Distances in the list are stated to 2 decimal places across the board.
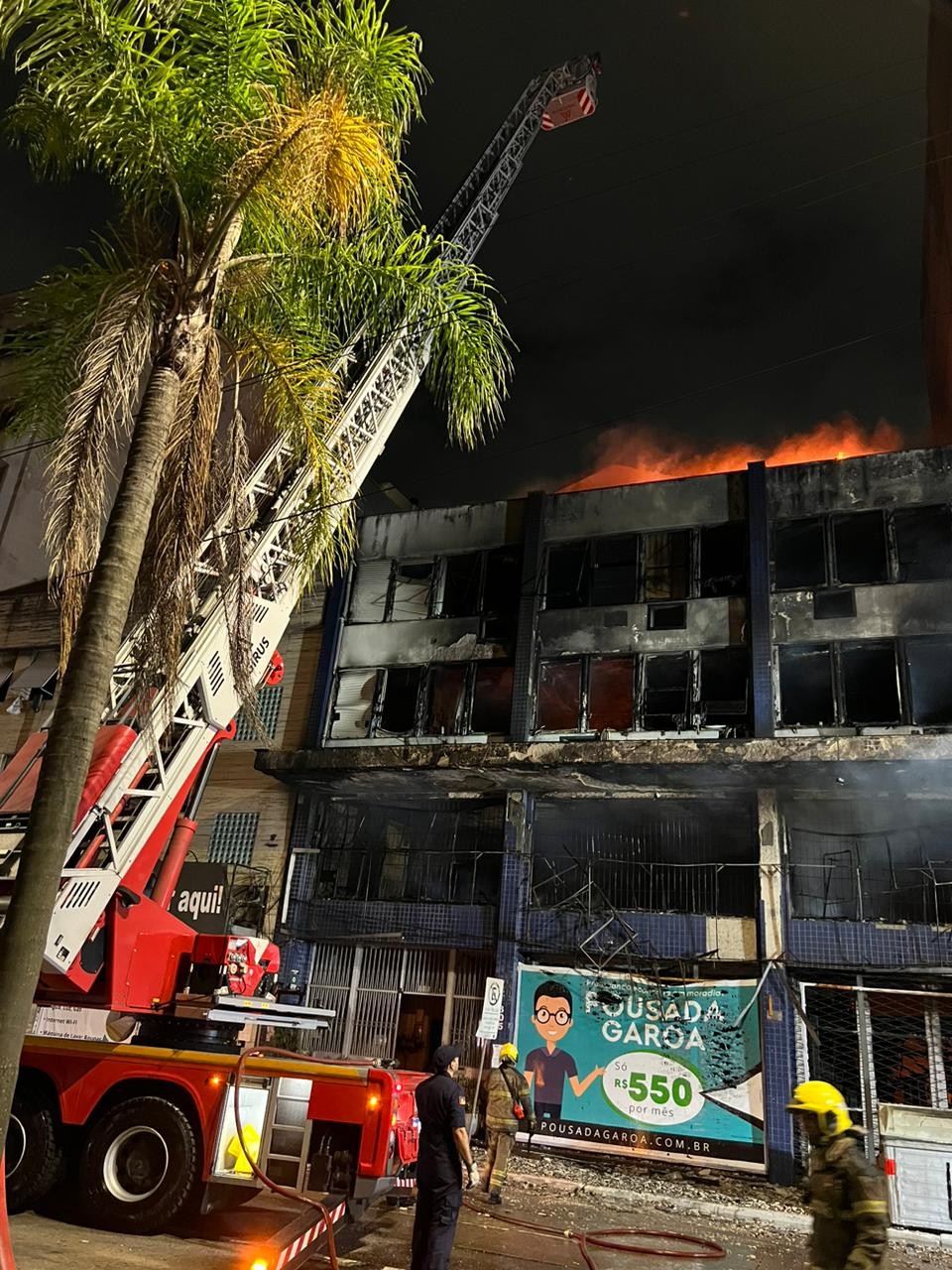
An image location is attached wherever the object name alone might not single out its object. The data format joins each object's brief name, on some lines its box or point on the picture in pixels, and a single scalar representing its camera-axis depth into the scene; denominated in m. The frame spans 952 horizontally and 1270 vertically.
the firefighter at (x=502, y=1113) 10.36
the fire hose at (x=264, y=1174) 6.77
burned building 15.49
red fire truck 7.79
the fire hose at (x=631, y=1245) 8.42
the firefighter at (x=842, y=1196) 4.67
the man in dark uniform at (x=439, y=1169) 6.00
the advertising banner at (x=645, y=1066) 14.93
